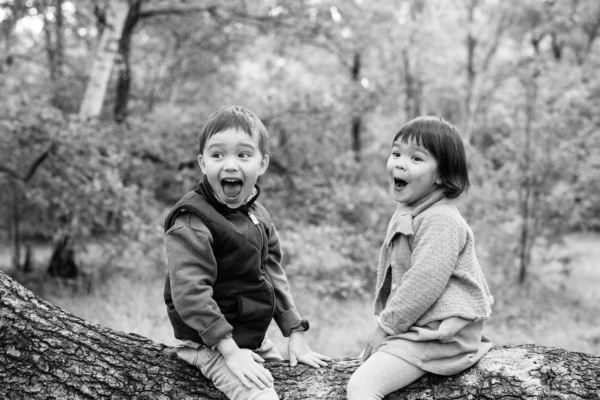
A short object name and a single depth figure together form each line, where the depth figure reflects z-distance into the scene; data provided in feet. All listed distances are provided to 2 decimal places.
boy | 6.71
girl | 6.92
